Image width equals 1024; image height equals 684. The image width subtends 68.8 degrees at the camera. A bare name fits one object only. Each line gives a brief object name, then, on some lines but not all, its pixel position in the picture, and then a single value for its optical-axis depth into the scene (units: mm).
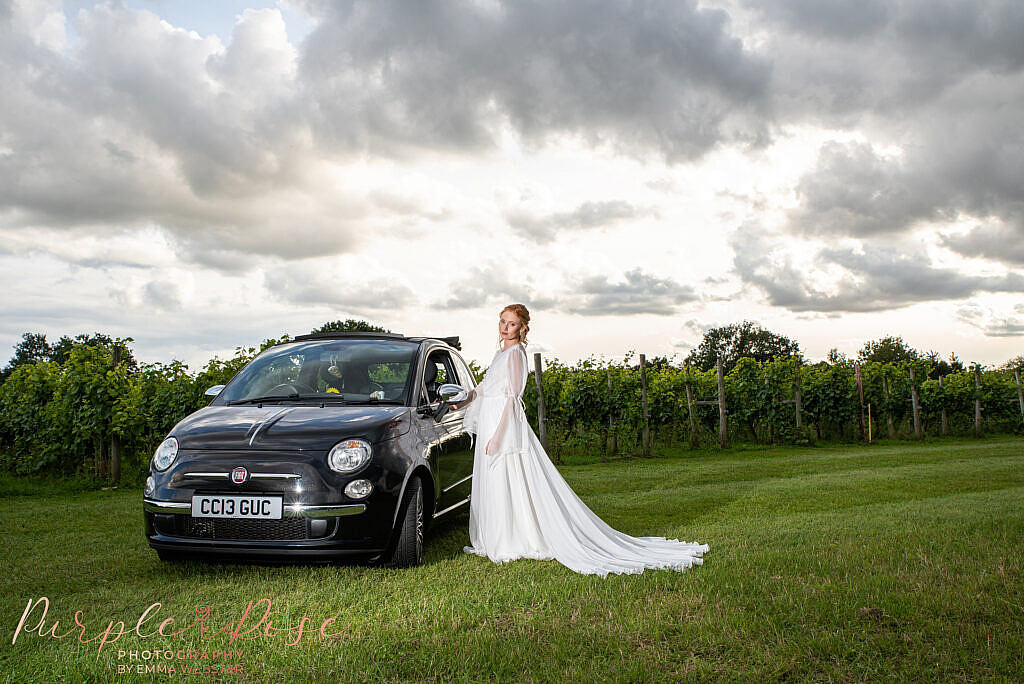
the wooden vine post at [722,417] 19594
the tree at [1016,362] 71581
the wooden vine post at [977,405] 25609
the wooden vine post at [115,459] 12773
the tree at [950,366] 59822
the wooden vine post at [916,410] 23906
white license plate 4867
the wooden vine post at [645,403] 17875
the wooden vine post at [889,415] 23828
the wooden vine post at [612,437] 17969
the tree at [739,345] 72000
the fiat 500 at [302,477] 4891
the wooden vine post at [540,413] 15797
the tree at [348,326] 44153
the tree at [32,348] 61438
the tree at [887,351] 71025
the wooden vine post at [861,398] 22359
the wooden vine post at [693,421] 19641
